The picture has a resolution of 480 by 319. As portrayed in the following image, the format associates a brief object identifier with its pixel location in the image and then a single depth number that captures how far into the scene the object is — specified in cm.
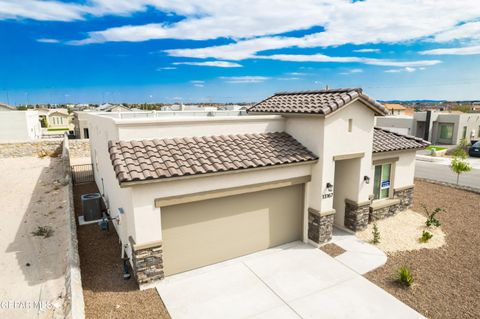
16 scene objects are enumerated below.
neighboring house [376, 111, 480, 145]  3828
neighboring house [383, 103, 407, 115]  7659
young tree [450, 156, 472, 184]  1802
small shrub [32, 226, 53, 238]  1160
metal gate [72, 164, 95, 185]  2023
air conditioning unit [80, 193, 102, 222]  1300
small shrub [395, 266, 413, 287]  846
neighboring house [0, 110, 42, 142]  3762
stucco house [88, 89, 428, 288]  826
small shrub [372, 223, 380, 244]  1094
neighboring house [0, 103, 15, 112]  5741
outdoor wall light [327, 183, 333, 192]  1040
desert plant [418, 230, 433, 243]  1106
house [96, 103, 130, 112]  3926
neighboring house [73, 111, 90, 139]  3848
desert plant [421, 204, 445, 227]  1247
